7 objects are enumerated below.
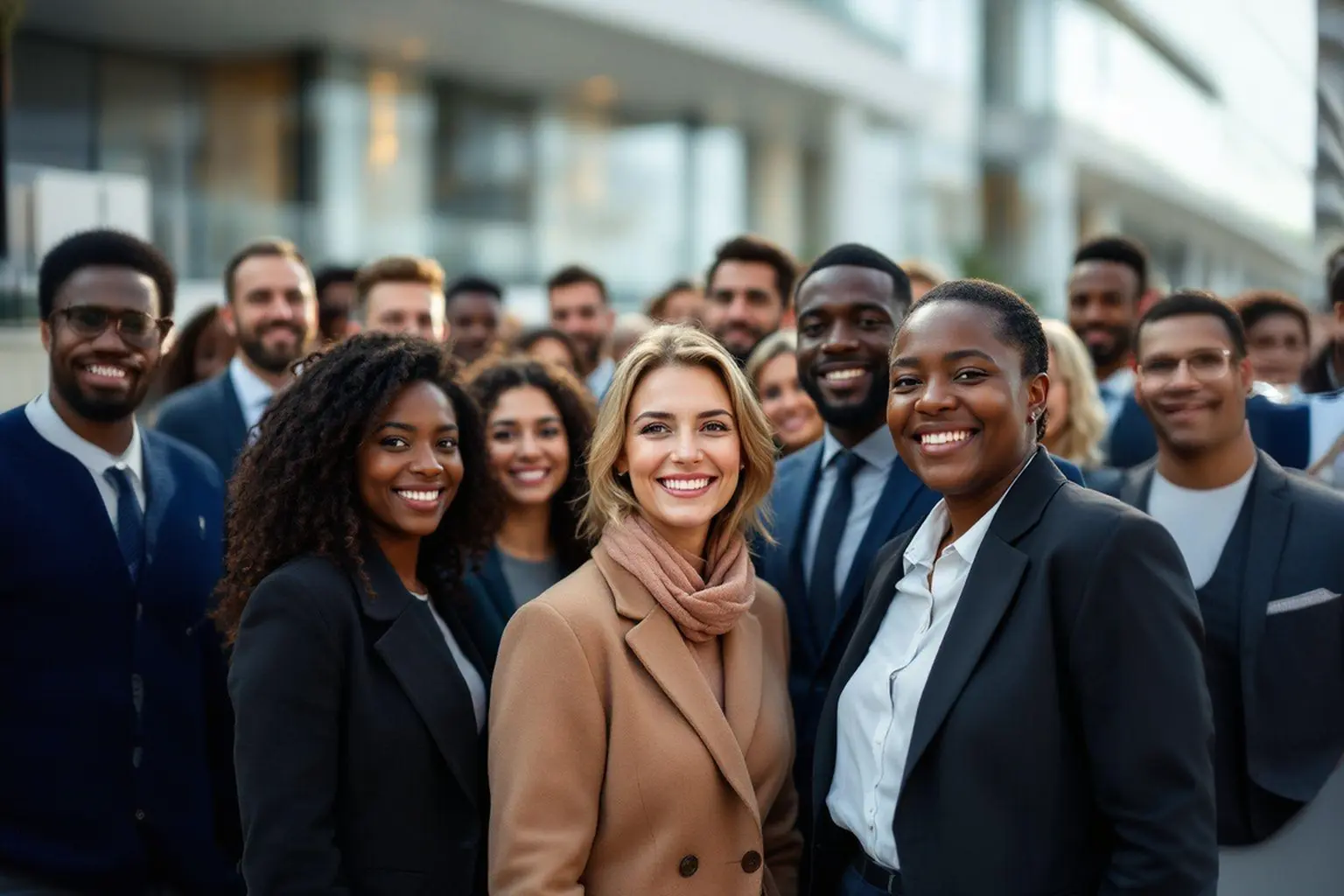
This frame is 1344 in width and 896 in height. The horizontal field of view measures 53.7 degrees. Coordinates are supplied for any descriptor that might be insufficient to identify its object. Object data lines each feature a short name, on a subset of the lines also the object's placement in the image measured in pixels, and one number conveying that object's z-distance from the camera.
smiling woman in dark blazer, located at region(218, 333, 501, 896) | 3.06
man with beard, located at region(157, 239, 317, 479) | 5.71
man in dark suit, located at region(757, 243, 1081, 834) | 3.83
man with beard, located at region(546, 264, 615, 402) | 8.58
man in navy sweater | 3.74
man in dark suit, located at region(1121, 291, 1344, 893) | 3.69
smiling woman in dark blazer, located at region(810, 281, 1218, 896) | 2.55
